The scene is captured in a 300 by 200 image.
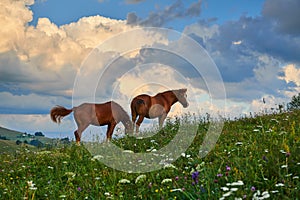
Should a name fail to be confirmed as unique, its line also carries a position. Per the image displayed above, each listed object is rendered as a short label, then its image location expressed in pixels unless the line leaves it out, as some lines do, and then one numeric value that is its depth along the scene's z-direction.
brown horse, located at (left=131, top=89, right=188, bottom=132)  20.22
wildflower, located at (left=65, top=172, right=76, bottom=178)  9.19
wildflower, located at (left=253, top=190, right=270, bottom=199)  5.09
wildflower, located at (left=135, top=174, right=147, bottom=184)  7.75
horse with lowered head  18.30
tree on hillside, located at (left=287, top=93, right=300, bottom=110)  25.08
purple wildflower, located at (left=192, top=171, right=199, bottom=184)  7.11
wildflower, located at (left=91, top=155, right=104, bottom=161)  10.71
